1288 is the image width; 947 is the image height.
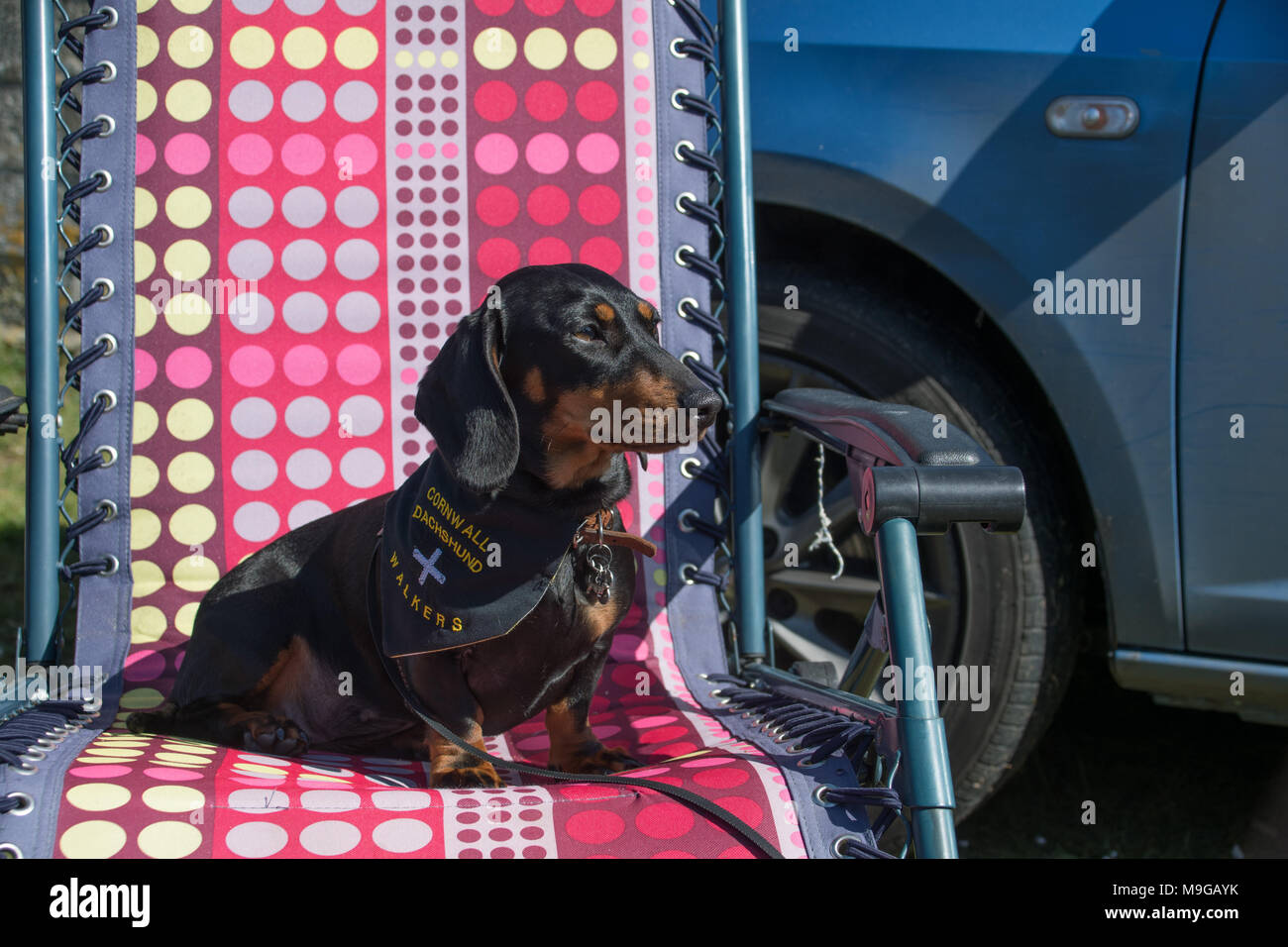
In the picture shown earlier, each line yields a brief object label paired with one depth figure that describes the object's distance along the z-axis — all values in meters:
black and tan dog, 1.65
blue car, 2.19
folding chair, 2.13
